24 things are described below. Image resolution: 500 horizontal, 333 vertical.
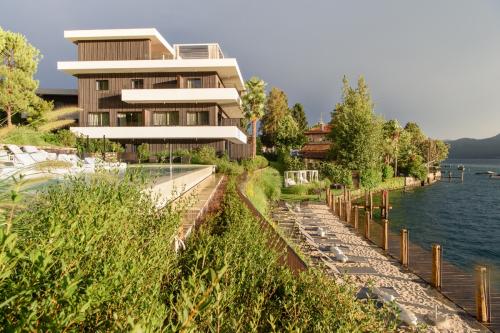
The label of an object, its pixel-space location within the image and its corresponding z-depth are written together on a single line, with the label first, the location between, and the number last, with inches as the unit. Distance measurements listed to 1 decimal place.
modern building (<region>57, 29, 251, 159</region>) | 1419.8
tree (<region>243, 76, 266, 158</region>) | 1752.0
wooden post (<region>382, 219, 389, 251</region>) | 772.0
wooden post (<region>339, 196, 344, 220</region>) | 1158.1
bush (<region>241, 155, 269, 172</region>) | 1205.7
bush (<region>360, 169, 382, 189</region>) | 1828.1
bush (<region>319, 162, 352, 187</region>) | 1753.2
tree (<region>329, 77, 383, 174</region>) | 1739.7
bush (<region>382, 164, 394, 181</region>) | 2194.9
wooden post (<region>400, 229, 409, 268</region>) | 658.8
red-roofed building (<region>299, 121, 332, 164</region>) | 2442.7
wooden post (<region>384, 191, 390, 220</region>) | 1136.8
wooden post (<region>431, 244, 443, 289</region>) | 551.3
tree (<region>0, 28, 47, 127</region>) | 1121.4
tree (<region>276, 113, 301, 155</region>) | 2367.1
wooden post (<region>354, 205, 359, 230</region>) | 994.2
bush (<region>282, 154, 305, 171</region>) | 1717.5
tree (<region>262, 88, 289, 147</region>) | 2800.2
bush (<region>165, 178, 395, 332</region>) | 158.4
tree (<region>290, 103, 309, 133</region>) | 3051.2
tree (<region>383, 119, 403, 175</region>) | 2372.0
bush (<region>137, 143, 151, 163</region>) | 1187.3
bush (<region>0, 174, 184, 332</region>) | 75.6
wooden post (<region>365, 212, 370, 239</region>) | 880.8
